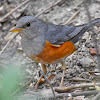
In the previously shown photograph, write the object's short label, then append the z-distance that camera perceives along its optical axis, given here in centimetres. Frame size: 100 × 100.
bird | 764
